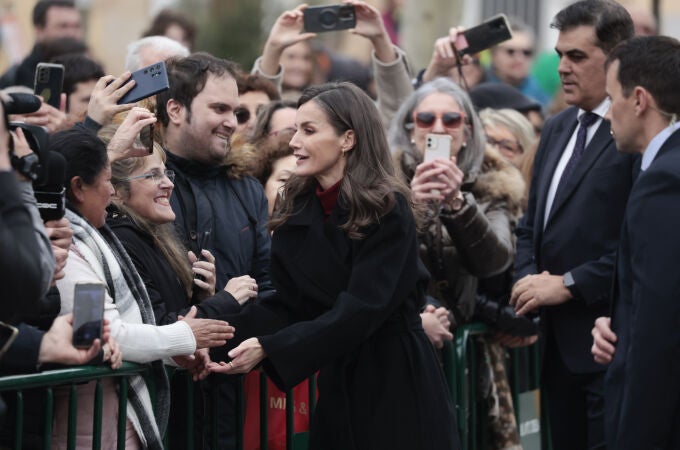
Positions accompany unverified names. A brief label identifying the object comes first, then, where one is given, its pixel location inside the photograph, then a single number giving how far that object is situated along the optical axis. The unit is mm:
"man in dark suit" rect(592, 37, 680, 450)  9125
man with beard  11437
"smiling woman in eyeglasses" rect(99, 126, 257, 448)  10305
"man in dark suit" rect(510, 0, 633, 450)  11781
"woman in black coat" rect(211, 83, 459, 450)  9766
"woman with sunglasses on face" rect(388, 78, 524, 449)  12531
